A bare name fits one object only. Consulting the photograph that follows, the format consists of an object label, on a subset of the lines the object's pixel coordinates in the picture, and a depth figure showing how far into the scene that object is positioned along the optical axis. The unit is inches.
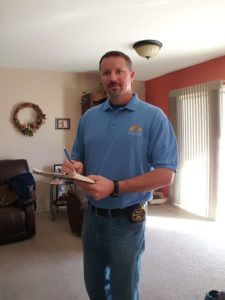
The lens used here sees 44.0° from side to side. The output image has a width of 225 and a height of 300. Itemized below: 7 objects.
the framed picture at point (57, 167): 176.1
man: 44.6
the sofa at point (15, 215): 122.5
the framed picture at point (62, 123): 179.8
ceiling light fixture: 119.8
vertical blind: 147.6
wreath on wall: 167.3
